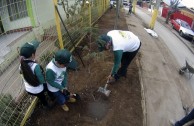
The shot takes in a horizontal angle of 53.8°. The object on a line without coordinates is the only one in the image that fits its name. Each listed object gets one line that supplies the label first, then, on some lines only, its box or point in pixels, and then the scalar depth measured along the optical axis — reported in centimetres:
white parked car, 1644
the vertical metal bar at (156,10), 1353
